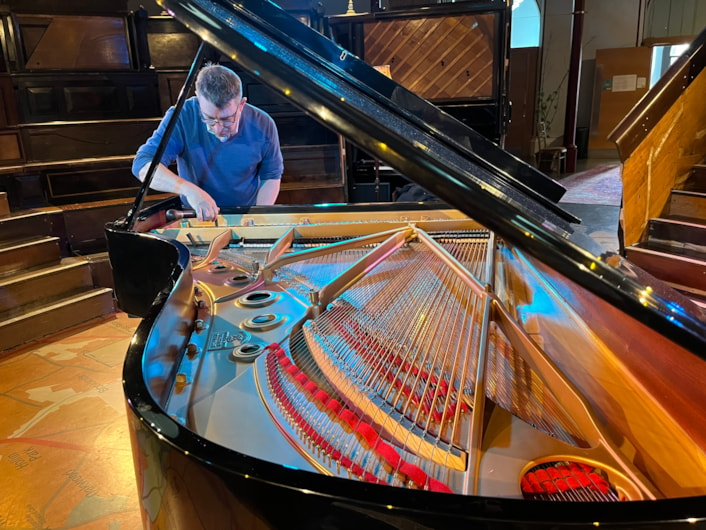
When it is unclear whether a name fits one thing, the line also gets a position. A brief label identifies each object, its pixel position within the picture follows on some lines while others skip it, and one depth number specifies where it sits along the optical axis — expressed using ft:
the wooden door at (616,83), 36.88
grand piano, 2.72
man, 8.93
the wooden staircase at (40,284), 12.09
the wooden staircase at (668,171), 13.33
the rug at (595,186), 24.81
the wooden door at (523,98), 35.29
